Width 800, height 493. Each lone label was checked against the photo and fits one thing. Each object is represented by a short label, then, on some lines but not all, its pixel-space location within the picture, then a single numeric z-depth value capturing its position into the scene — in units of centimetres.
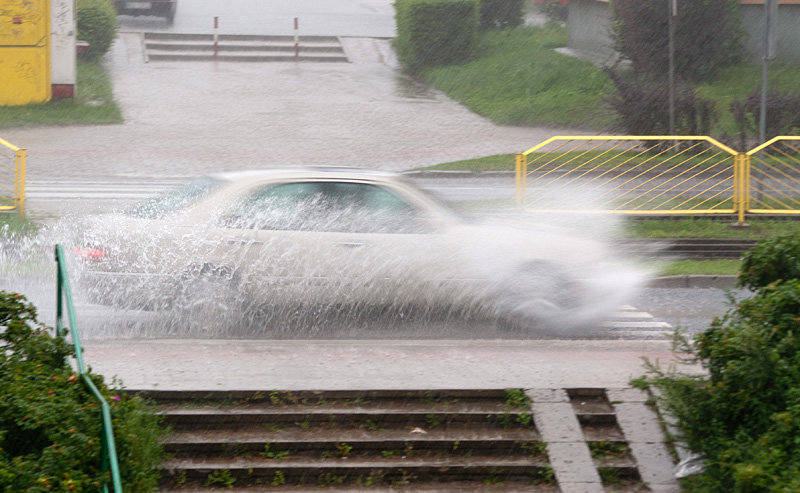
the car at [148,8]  6837
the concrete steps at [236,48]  6331
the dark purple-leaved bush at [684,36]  5028
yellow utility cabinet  4631
